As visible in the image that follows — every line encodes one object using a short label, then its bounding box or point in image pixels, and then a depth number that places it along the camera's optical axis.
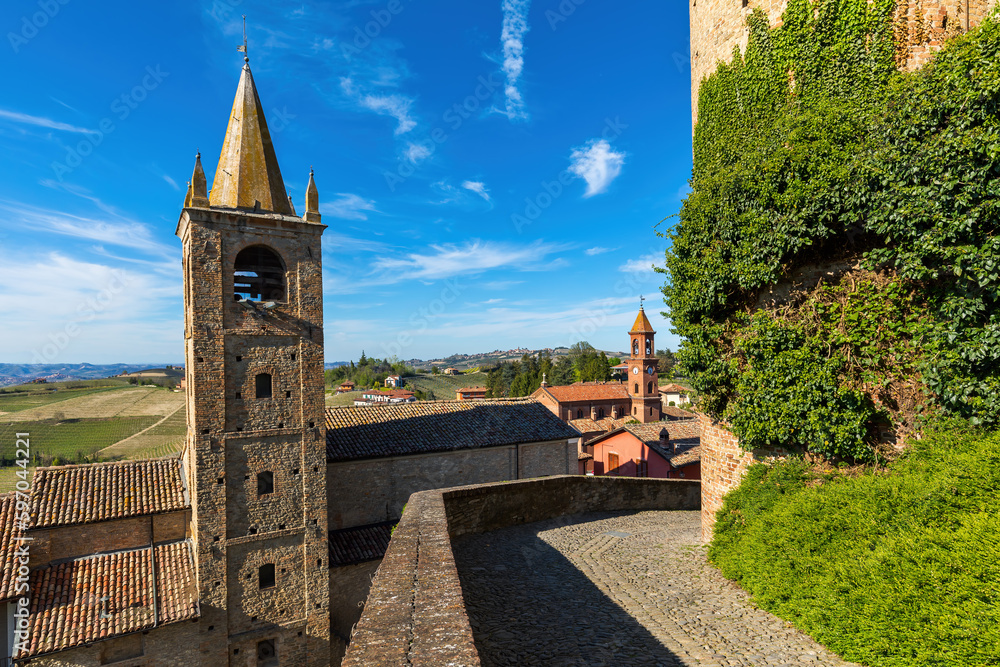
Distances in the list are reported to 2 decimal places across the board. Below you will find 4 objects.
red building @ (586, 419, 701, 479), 24.98
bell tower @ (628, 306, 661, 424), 45.75
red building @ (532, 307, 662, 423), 45.94
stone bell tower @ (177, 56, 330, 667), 14.20
